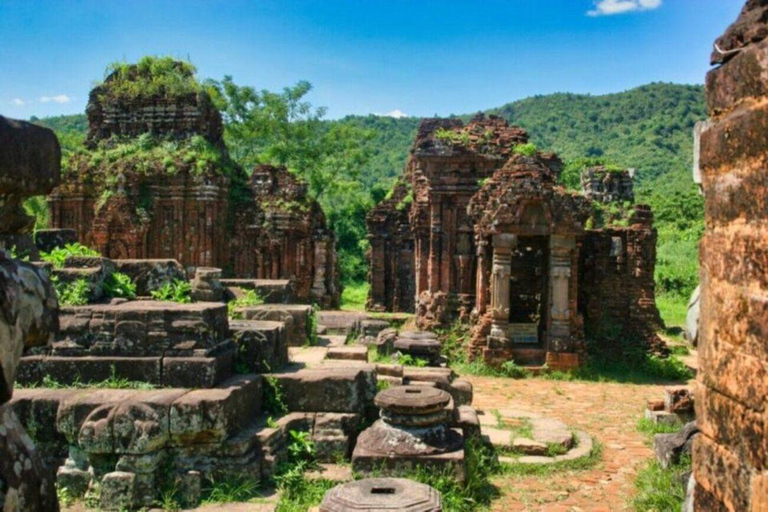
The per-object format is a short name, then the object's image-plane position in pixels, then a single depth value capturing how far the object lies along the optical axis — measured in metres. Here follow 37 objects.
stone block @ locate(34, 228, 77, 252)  9.10
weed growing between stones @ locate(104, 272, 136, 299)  7.39
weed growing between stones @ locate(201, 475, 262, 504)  5.48
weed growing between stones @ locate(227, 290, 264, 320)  9.19
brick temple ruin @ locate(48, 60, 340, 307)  18.38
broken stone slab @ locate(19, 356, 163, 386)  6.14
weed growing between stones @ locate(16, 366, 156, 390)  6.07
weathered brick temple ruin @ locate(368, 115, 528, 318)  15.08
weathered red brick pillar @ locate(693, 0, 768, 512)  2.41
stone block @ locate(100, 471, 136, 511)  5.28
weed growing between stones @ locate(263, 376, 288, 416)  6.73
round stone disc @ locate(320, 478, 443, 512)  4.79
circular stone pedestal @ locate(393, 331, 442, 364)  10.49
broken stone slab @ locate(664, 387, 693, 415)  8.53
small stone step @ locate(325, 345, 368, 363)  8.43
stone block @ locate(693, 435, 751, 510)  2.49
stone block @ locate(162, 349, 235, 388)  6.07
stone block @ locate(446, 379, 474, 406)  8.97
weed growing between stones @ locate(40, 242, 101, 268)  7.71
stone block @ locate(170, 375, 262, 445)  5.50
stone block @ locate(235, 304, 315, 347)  9.19
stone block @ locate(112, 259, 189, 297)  7.95
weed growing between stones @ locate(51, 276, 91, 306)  6.81
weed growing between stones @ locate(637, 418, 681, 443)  8.67
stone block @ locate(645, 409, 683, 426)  8.70
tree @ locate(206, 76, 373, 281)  35.22
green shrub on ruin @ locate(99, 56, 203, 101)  19.28
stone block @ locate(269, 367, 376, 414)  6.74
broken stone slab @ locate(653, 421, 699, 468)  6.82
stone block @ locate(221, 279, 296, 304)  10.66
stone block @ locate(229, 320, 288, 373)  6.90
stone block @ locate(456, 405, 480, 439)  7.25
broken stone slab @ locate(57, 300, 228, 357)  6.22
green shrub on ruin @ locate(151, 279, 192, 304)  7.52
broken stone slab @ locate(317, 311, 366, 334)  13.30
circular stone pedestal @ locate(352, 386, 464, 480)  6.04
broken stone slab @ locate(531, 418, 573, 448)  8.06
